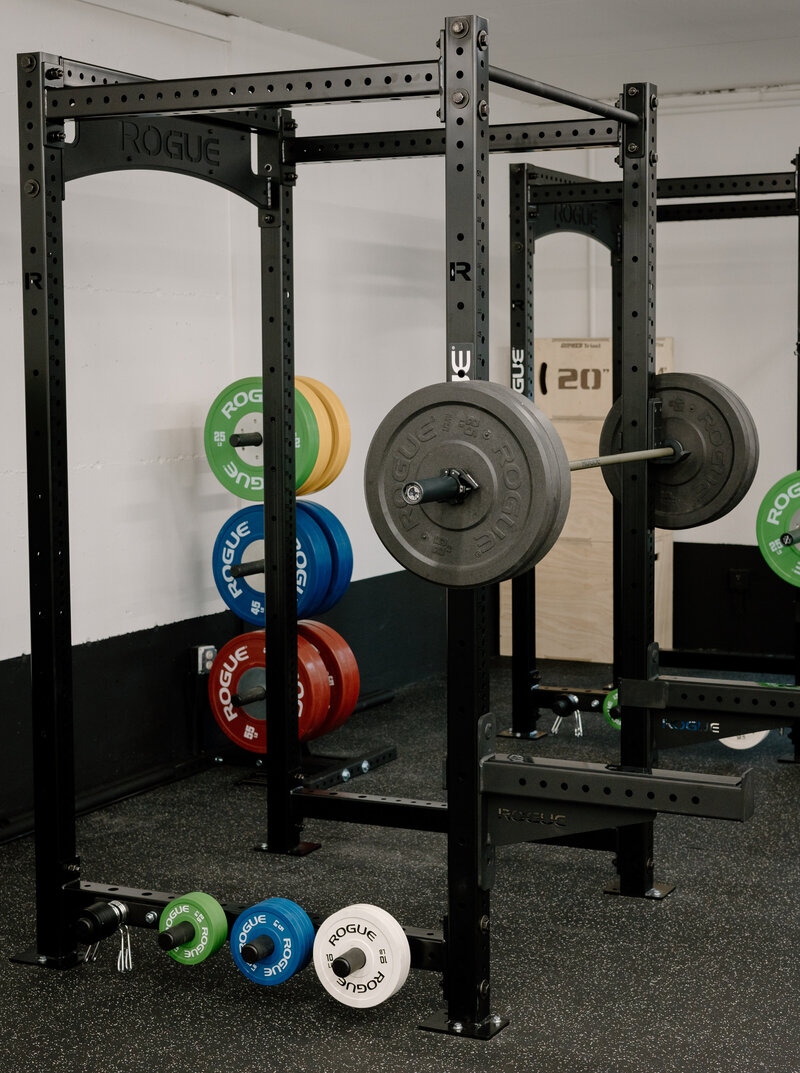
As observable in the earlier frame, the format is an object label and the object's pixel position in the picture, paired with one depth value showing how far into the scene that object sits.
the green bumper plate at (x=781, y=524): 4.73
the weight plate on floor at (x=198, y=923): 2.83
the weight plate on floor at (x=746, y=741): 4.89
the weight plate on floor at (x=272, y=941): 2.75
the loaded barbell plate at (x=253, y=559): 4.37
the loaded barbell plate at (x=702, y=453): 3.51
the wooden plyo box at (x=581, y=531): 6.40
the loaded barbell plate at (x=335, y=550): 4.44
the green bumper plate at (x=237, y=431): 4.27
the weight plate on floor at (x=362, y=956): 2.64
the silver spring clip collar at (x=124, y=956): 3.02
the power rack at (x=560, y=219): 4.71
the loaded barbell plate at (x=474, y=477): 2.30
